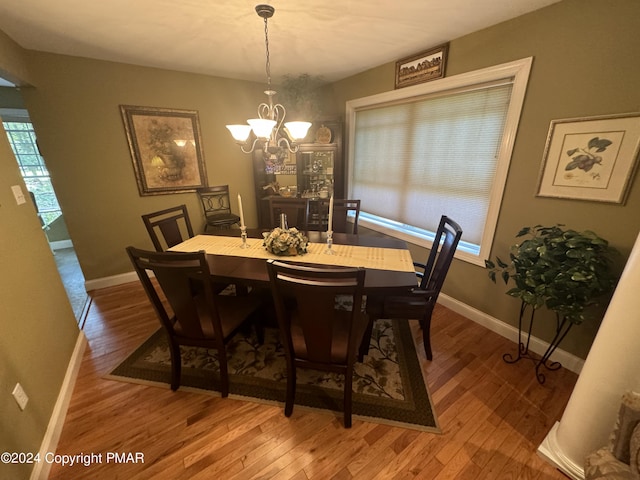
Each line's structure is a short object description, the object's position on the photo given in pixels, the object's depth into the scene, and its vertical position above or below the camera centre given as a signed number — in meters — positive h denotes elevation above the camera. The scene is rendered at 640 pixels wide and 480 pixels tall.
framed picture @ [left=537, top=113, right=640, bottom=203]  1.46 +0.00
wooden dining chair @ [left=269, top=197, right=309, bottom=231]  2.59 -0.52
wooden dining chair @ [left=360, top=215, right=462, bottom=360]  1.70 -0.99
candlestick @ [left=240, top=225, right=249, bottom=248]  2.12 -0.67
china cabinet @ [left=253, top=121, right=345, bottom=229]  3.46 -0.20
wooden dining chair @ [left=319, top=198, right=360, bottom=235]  2.62 -0.56
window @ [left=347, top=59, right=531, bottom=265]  2.06 +0.06
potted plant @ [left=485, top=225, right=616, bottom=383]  1.44 -0.66
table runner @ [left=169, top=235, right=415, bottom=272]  1.77 -0.71
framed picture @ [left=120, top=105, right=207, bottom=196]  2.86 +0.12
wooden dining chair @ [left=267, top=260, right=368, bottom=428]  1.10 -0.81
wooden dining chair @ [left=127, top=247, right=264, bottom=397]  1.31 -0.94
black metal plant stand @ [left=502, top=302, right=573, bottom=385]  1.77 -1.44
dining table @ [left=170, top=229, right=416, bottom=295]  1.55 -0.71
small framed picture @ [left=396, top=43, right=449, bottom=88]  2.26 +0.84
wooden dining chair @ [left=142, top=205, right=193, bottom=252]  2.09 -0.60
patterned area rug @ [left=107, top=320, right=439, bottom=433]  1.60 -1.51
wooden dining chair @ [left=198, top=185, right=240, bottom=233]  3.41 -0.67
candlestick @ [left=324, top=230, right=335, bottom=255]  1.95 -0.64
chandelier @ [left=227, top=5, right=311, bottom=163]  1.62 +0.19
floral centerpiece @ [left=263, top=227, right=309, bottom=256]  1.85 -0.60
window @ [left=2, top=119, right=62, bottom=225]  3.77 -0.14
